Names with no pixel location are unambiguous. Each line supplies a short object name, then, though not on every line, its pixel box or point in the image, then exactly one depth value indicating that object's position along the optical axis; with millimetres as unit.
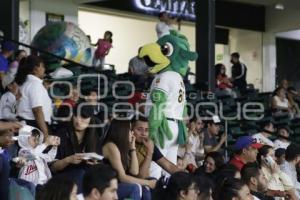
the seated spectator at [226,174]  10991
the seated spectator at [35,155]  10485
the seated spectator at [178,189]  9405
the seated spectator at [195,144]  16706
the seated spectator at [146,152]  11670
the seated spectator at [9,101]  14374
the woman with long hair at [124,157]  10544
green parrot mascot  13005
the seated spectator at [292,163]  16504
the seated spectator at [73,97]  15496
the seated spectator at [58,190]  7355
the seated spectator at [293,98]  28343
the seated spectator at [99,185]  8090
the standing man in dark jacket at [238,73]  28774
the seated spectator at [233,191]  10389
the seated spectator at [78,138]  10962
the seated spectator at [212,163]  13506
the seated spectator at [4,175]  9506
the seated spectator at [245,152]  14495
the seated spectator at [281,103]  26715
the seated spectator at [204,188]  9672
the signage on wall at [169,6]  31013
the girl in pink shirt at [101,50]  24729
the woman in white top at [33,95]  13113
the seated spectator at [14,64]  18338
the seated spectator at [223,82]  26245
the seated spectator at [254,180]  12369
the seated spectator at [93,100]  15614
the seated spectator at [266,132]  19268
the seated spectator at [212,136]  18837
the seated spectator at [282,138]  20603
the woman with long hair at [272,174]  14670
